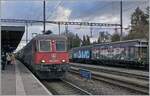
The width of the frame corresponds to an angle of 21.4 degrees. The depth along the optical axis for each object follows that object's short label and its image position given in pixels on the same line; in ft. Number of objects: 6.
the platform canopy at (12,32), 101.52
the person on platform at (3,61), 107.49
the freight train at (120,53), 120.98
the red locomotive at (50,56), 76.13
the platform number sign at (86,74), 71.70
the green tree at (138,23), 299.50
